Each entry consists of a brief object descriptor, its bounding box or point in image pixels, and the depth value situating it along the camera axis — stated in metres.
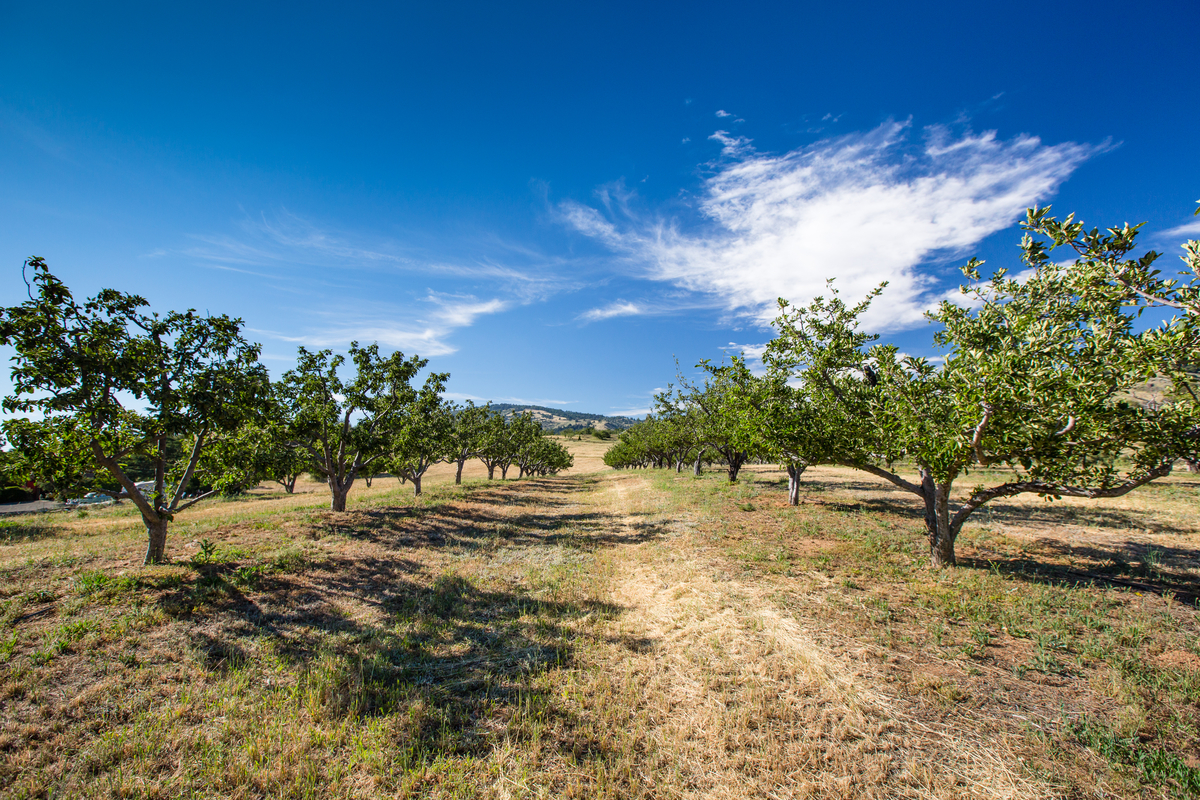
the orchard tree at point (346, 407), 21.91
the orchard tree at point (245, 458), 13.95
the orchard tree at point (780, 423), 14.03
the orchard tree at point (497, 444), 51.96
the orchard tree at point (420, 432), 24.66
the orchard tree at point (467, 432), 44.81
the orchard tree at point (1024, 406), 8.98
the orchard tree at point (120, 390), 10.36
